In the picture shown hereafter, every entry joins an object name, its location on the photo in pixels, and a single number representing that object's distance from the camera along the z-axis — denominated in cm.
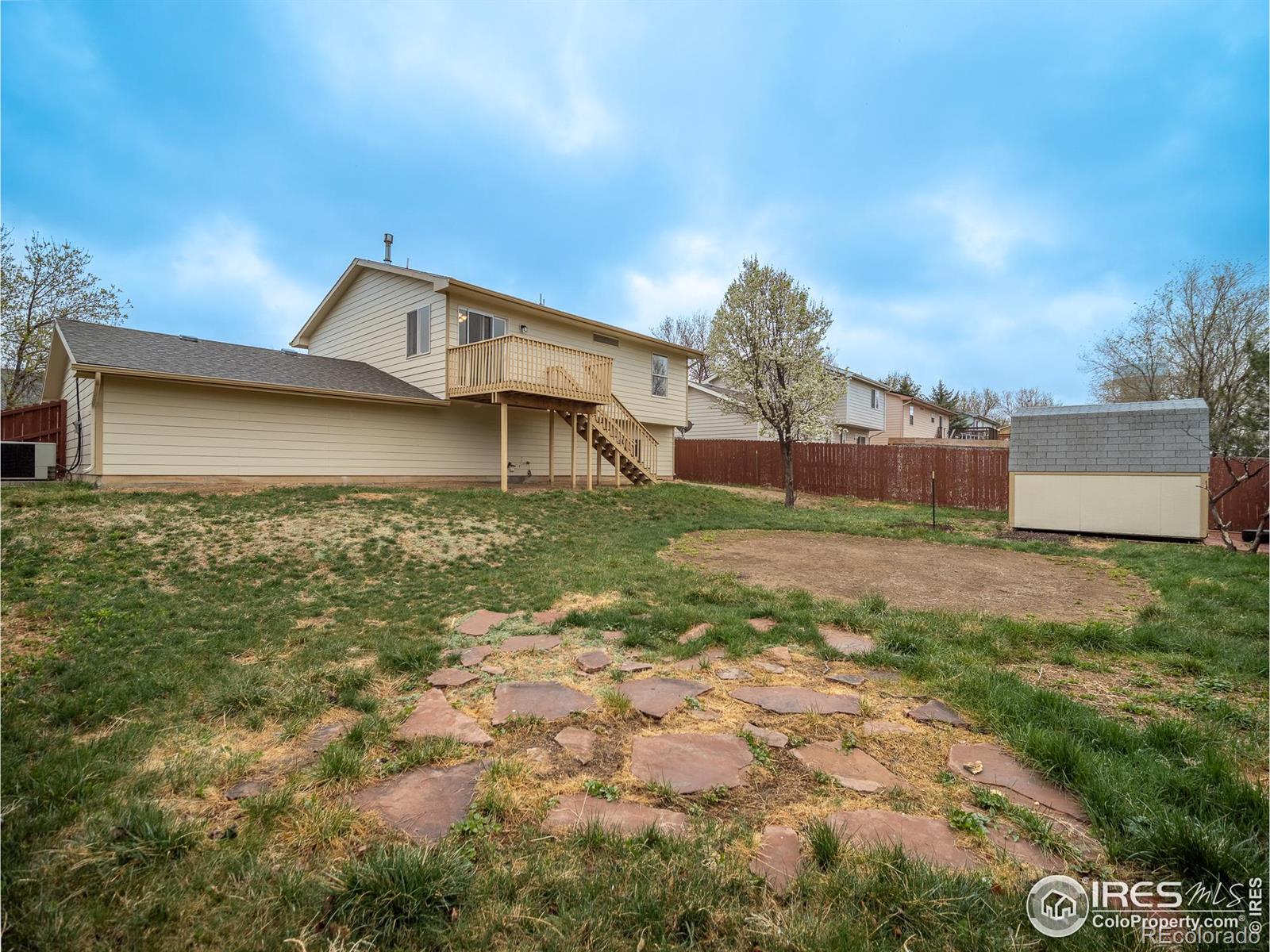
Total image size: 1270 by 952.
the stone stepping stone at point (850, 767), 213
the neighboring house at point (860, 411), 2589
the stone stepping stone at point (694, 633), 392
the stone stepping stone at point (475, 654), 358
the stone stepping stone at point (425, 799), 185
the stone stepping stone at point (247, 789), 203
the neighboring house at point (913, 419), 3000
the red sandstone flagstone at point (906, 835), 168
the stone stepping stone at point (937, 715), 267
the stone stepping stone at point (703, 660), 340
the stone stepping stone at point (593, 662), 341
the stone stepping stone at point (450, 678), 318
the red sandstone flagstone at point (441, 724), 252
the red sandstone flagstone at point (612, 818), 183
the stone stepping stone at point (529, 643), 381
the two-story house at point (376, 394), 995
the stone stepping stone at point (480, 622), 425
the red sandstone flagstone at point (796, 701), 281
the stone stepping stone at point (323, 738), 243
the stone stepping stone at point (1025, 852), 166
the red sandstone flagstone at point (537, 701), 277
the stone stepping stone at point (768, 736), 245
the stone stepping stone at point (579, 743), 236
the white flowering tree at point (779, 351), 1423
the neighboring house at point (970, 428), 3541
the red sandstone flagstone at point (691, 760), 215
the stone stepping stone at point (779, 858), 159
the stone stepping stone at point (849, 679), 318
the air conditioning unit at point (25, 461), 1055
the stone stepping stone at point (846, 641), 370
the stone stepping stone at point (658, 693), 282
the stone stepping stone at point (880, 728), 257
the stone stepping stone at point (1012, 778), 198
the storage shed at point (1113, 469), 920
